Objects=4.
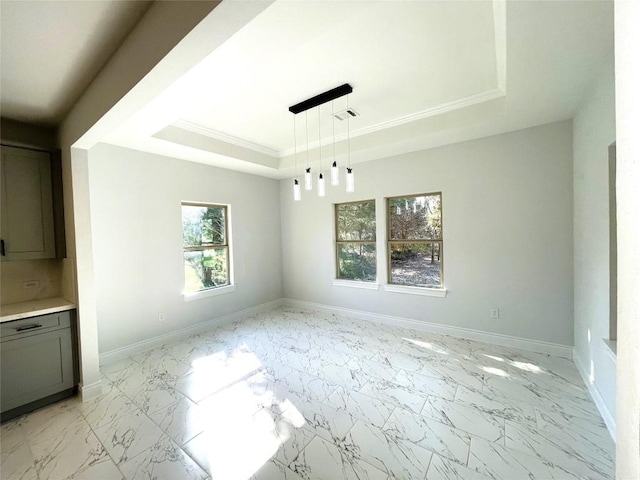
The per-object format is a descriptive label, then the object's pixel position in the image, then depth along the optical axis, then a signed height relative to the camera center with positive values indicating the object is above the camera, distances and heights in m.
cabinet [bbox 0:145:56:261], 2.24 +0.34
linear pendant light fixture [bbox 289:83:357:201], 2.45 +1.36
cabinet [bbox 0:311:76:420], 2.06 -1.01
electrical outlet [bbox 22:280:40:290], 2.52 -0.41
